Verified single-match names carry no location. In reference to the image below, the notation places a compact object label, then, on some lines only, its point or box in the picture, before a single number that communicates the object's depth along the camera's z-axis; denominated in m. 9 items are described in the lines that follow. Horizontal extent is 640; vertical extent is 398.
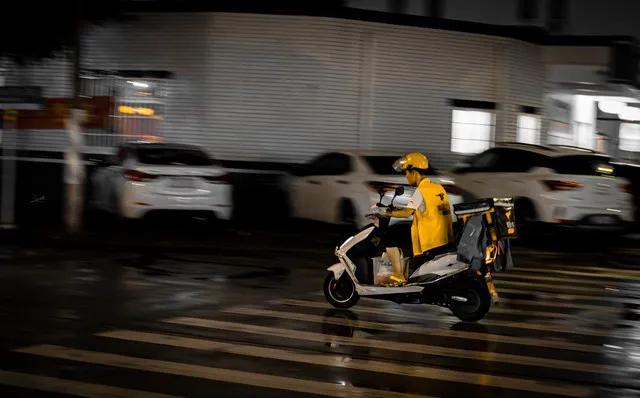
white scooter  10.49
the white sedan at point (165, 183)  18.55
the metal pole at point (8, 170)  18.72
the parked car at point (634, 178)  22.77
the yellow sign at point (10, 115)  18.78
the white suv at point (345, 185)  19.02
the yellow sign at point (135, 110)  24.34
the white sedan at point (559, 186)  18.98
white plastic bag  11.00
